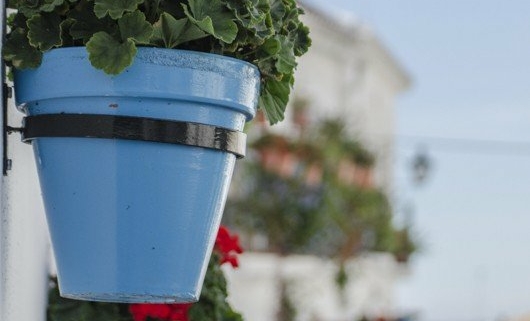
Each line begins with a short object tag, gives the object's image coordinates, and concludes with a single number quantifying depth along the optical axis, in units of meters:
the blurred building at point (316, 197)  19.44
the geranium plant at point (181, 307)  4.16
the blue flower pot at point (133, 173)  3.06
